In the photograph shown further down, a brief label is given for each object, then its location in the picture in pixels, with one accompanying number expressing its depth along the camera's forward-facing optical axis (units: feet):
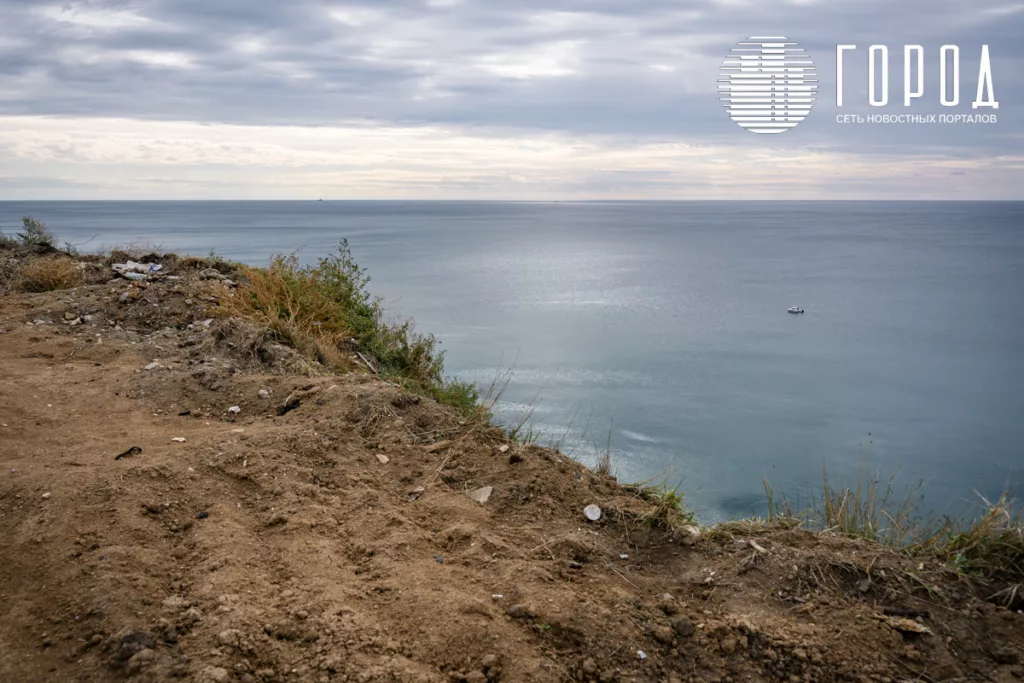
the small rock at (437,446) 16.11
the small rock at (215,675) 8.90
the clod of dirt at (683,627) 10.57
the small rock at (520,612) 10.62
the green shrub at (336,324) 25.89
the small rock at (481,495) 14.29
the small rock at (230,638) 9.53
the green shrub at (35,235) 38.86
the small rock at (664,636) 10.40
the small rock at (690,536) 13.08
